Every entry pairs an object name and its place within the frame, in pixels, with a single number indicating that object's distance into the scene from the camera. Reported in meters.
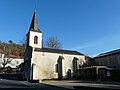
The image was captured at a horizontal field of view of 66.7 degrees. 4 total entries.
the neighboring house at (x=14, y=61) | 38.97
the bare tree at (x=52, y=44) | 32.78
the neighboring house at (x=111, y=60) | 22.08
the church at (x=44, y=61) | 23.49
